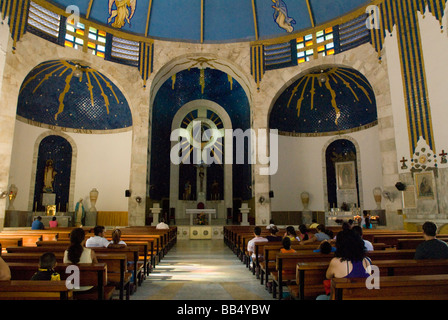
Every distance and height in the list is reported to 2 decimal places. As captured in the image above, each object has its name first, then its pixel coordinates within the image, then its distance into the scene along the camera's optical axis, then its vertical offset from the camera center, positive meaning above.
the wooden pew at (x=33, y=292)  2.21 -0.58
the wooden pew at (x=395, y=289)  2.25 -0.59
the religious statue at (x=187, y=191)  20.05 +1.14
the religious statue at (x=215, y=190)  20.28 +1.17
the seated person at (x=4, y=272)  2.82 -0.55
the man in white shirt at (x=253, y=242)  6.17 -0.66
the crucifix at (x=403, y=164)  11.49 +1.59
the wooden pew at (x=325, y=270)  3.35 -0.68
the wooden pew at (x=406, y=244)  5.70 -0.66
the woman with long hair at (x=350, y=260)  2.88 -0.49
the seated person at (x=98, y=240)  5.33 -0.52
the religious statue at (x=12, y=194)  13.55 +0.70
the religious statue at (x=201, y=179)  20.59 +1.95
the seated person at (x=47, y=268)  2.82 -0.52
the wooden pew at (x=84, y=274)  3.26 -0.69
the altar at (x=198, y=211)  16.30 -0.11
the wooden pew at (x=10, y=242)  6.17 -0.62
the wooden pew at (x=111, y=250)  4.84 -0.63
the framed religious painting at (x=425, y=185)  10.65 +0.77
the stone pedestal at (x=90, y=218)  16.14 -0.43
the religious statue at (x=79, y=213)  15.65 -0.16
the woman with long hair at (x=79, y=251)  3.53 -0.47
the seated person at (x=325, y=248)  3.99 -0.51
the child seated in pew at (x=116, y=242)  5.13 -0.55
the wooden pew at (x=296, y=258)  4.00 -0.68
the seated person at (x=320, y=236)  5.65 -0.53
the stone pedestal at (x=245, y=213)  15.82 -0.23
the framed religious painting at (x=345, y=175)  17.06 +1.80
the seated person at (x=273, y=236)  6.26 -0.56
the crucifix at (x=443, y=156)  10.41 +1.69
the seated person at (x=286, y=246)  4.54 -0.55
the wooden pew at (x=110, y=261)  4.08 -0.67
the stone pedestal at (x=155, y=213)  15.28 -0.19
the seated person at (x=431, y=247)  3.62 -0.47
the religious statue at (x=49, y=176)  15.68 +1.70
